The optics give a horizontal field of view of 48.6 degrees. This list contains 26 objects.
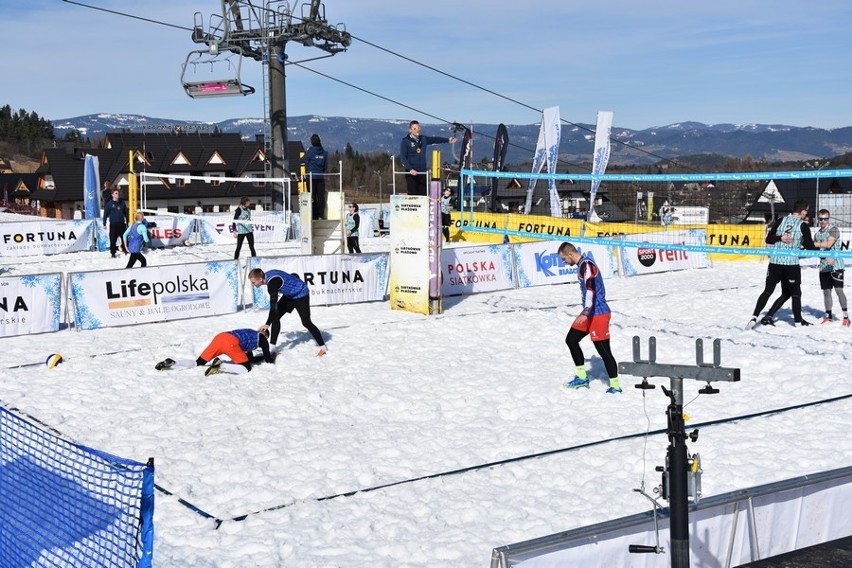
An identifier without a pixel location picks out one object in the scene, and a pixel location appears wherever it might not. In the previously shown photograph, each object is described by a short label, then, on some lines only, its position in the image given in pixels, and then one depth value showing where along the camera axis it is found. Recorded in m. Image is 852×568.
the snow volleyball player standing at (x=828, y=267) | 13.12
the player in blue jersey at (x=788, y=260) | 12.91
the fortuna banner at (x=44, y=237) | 24.23
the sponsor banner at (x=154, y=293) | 14.32
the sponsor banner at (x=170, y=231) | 26.03
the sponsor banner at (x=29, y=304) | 13.69
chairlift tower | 33.31
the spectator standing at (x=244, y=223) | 21.28
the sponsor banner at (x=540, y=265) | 18.23
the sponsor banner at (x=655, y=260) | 19.73
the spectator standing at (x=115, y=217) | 22.30
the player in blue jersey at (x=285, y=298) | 11.54
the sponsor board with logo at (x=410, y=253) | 15.05
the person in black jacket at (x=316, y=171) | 19.28
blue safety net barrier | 5.25
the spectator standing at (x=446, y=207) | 23.81
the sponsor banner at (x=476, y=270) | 17.17
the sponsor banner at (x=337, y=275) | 15.59
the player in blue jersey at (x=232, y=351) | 11.23
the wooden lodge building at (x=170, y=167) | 71.69
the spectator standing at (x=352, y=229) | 21.61
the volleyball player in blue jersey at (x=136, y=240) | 18.36
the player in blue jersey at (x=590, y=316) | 9.89
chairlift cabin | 31.72
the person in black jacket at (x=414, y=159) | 15.64
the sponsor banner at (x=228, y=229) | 27.34
